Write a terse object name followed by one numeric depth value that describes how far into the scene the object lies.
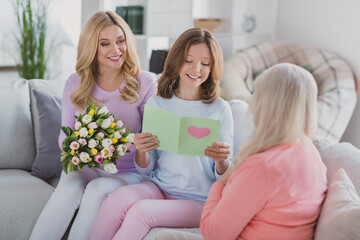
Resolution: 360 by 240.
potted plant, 4.23
